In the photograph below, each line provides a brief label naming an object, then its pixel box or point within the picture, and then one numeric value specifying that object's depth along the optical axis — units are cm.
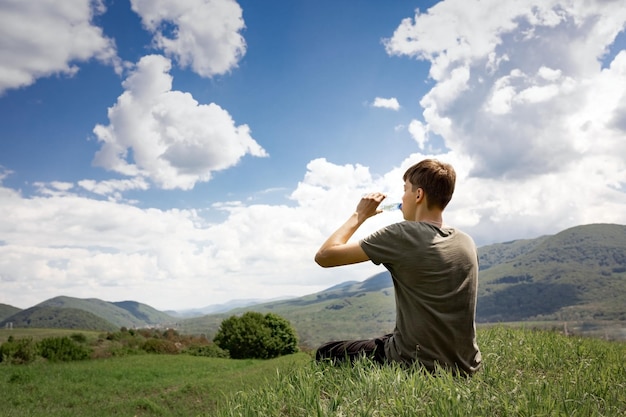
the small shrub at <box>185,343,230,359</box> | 3662
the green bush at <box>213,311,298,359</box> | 3784
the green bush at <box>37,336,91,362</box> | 2742
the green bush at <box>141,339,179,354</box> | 3434
